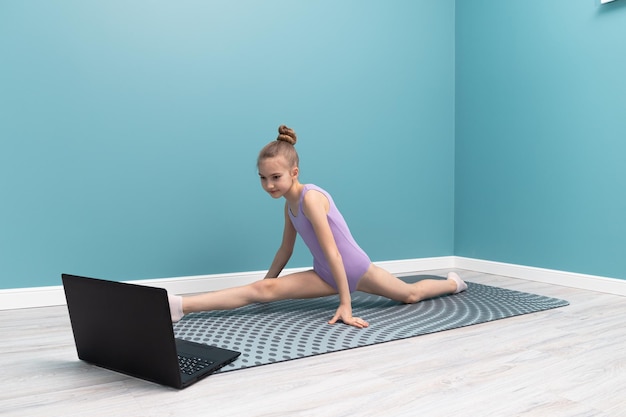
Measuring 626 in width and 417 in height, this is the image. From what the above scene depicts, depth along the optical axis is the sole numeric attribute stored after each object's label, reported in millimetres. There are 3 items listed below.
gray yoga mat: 1713
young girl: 1999
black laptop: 1311
